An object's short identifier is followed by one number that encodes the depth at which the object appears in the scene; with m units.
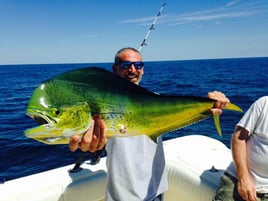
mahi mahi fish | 1.29
